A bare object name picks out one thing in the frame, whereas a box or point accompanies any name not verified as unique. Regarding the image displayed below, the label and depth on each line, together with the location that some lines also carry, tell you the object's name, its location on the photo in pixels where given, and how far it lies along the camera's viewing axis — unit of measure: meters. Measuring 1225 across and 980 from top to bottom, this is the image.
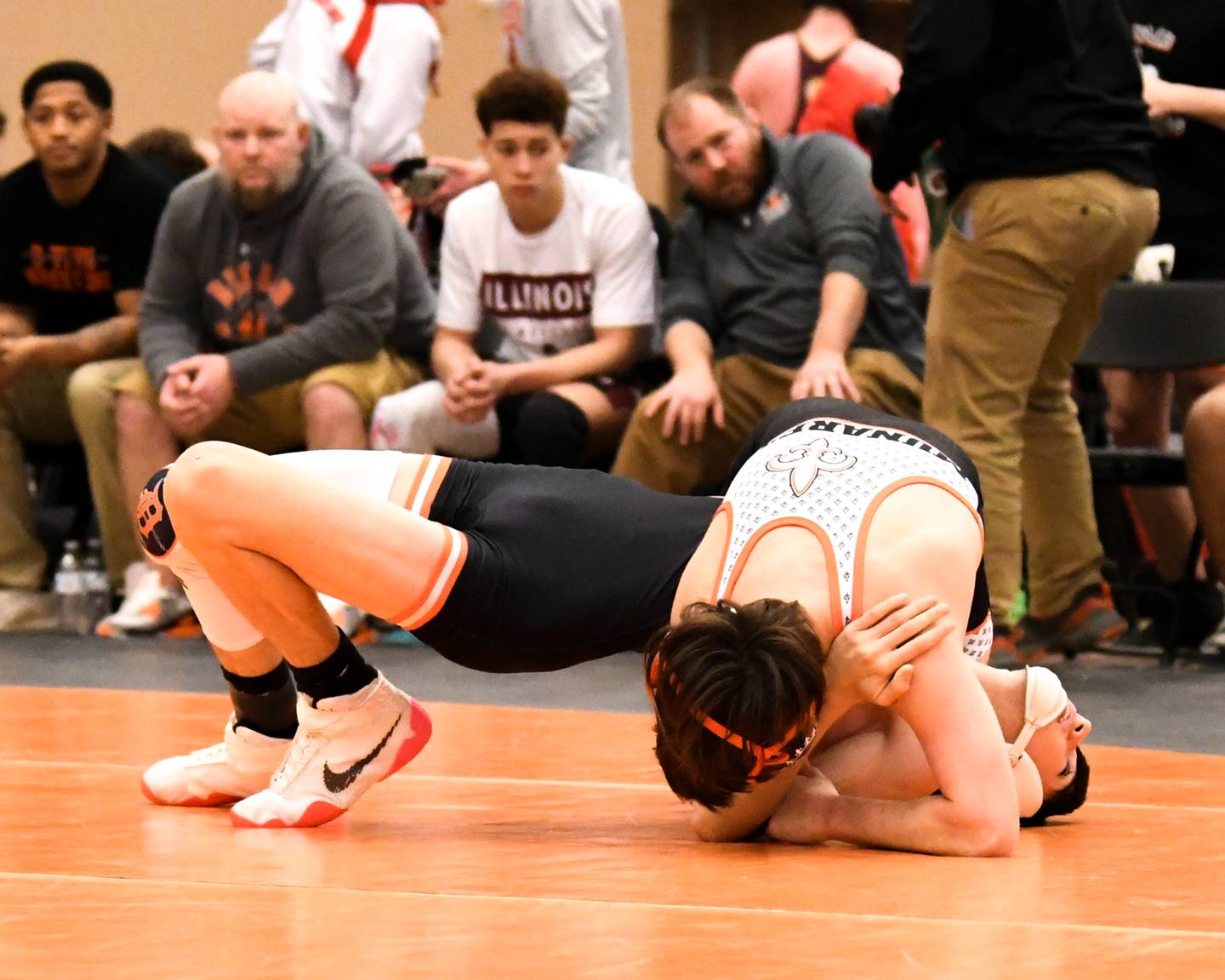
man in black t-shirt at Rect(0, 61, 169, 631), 12.05
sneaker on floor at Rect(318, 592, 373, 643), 10.18
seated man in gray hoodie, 11.11
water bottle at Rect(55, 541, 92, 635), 11.86
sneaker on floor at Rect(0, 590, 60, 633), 11.70
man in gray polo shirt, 10.42
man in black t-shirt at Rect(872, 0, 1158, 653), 8.91
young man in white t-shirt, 10.88
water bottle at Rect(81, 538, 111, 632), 11.95
